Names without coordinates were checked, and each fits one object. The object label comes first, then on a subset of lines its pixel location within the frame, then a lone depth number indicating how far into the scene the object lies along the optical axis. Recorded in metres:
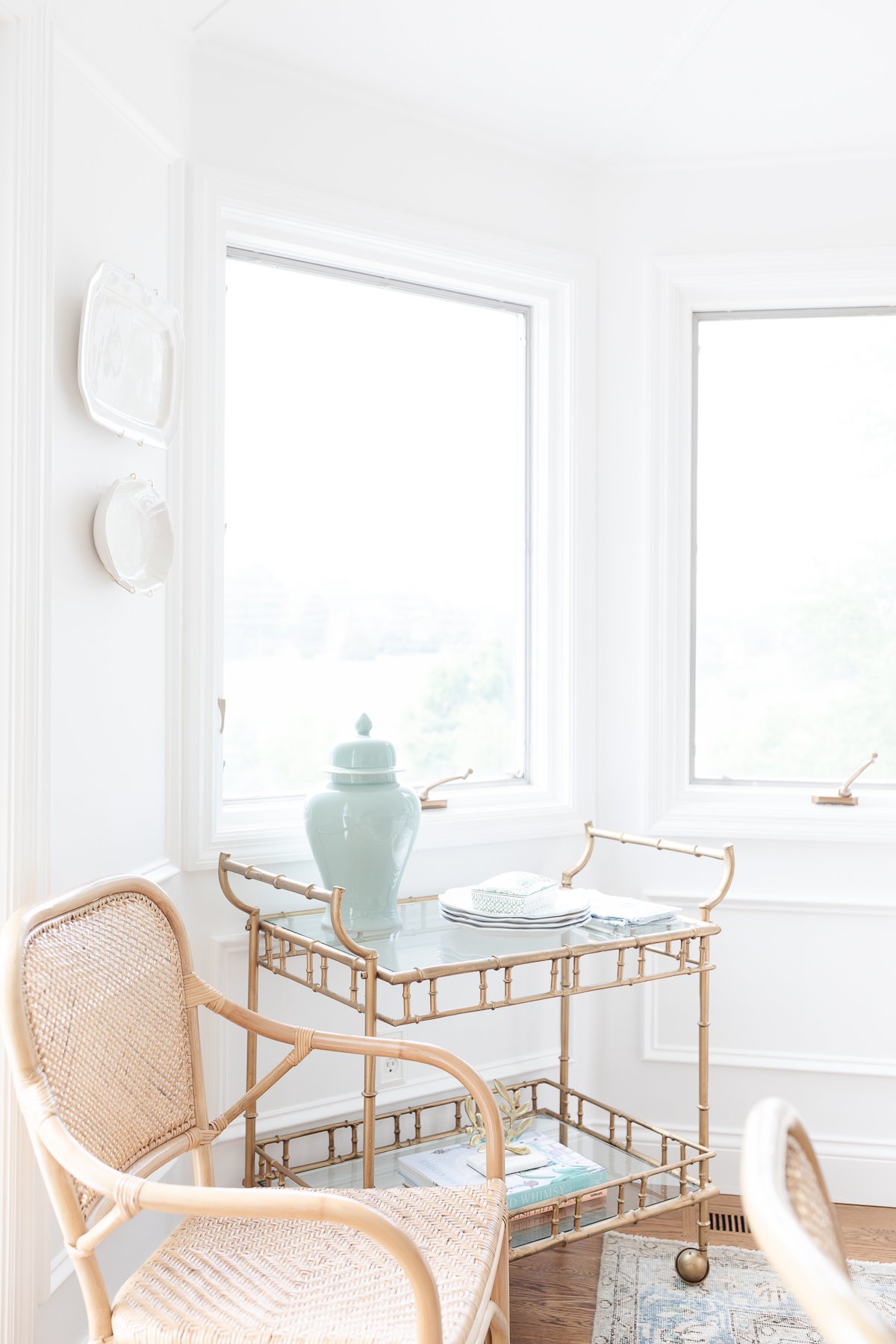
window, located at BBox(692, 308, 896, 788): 2.78
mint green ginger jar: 2.08
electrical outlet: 2.42
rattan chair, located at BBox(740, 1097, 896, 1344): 0.69
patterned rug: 2.09
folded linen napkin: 2.21
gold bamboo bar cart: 1.92
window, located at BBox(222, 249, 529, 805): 2.43
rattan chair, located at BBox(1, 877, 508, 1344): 1.31
